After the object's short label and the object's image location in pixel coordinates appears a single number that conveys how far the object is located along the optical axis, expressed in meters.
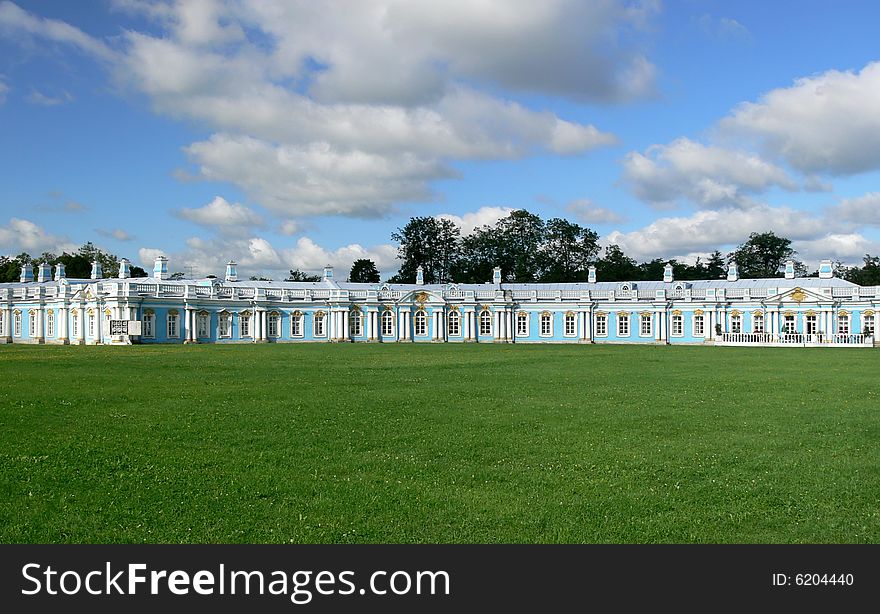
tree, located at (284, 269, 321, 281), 101.50
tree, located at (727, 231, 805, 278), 89.38
